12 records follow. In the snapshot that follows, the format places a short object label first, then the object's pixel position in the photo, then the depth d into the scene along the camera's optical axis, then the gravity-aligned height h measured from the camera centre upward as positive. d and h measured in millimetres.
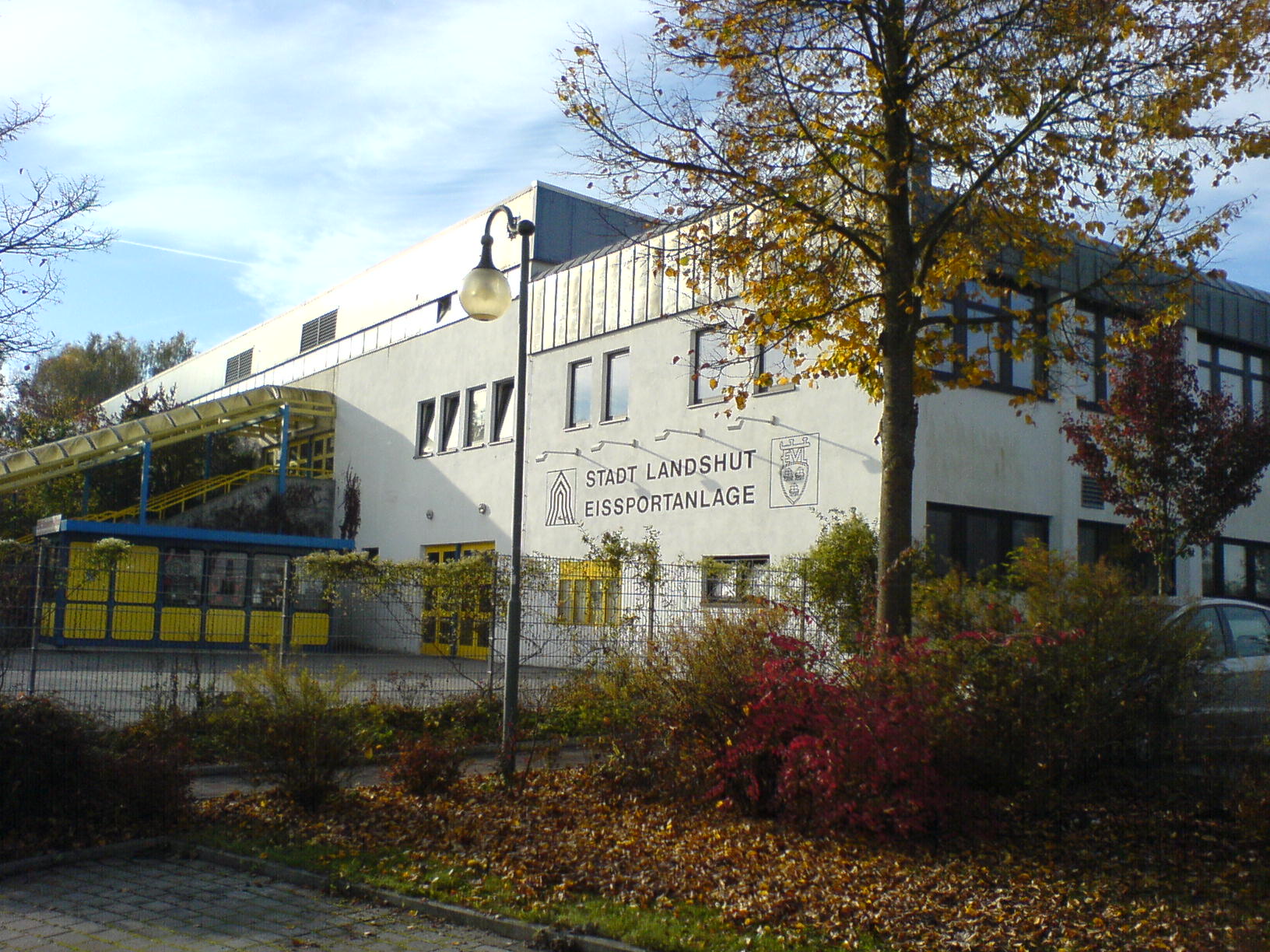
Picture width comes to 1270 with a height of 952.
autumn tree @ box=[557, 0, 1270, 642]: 9625 +3940
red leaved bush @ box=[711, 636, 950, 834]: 7445 -855
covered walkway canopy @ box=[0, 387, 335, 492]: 28234 +4019
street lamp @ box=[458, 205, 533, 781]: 9883 +1855
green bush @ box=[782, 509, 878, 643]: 15945 +625
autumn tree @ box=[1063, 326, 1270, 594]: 15734 +2240
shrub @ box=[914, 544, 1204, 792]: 7785 -470
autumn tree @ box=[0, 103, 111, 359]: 10695 +3123
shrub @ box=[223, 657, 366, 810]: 8711 -988
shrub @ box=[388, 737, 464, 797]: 9352 -1302
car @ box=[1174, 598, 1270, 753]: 7574 -481
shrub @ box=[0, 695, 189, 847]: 7770 -1267
